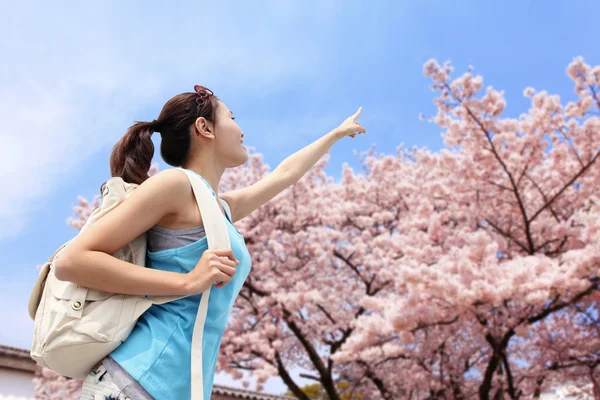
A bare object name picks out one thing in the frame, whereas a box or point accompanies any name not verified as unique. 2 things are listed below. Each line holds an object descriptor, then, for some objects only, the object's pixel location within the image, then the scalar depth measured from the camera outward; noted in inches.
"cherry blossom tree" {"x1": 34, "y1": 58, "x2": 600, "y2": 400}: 261.1
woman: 51.4
